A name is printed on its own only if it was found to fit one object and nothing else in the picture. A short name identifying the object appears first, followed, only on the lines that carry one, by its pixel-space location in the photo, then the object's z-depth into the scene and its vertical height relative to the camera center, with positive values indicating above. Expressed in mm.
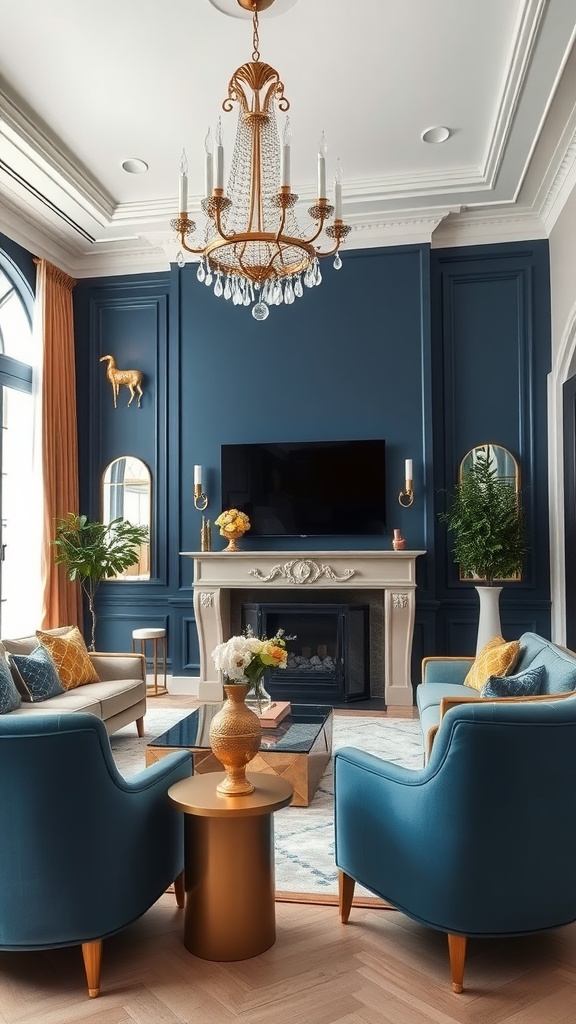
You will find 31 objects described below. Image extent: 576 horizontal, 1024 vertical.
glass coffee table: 3436 -912
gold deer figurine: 6539 +1472
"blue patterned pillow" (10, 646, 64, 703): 3961 -667
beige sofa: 3992 -804
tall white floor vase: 5527 -487
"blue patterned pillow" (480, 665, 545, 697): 2906 -531
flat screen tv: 6008 +486
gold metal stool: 6090 -712
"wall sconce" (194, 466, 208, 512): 6238 +436
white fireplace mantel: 5730 -259
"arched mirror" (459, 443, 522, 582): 5977 +664
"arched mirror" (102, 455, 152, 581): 6566 +462
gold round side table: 2275 -983
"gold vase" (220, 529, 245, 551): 6062 +92
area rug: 2875 -1202
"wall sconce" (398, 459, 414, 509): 5867 +437
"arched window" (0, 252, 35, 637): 5949 +666
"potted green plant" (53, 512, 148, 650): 5893 -10
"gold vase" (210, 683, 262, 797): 2344 -582
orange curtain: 6137 +1021
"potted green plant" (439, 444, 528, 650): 5512 +77
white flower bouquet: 2432 -359
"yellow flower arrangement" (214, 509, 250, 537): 6039 +209
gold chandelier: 3135 +1444
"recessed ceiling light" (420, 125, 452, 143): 4895 +2668
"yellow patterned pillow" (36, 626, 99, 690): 4379 -636
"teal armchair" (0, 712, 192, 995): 2020 -766
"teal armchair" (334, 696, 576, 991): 2055 -755
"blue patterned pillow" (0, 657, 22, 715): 3615 -682
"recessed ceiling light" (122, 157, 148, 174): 5277 +2671
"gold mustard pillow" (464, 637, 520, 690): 3543 -549
